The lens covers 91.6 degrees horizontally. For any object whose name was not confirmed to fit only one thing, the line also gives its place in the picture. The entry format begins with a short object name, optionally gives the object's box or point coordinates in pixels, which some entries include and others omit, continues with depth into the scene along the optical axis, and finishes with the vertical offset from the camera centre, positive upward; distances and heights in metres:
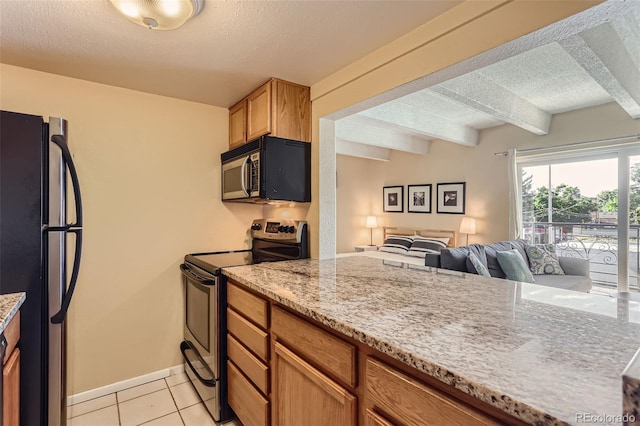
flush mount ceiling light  1.21 +0.81
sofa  2.86 -0.51
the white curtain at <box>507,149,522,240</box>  4.15 +0.16
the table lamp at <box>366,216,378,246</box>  5.80 -0.18
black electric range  1.79 -0.54
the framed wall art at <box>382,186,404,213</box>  5.50 +0.25
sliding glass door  3.50 +0.07
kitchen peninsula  0.59 -0.33
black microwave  1.97 +0.28
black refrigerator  1.27 -0.14
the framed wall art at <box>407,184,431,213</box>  5.12 +0.24
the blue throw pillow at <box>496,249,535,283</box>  3.17 -0.55
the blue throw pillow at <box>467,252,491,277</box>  2.77 -0.48
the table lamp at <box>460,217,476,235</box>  4.54 -0.19
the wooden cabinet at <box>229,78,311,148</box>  2.00 +0.68
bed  4.59 -0.45
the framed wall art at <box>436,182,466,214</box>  4.72 +0.24
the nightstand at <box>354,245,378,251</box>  5.49 -0.63
